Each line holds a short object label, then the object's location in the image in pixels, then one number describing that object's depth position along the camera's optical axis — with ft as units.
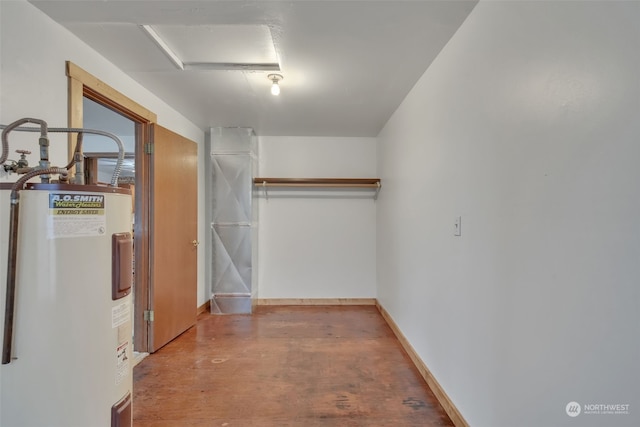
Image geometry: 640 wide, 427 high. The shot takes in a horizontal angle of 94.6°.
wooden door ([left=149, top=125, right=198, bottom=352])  8.97
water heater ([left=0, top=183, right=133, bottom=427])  3.19
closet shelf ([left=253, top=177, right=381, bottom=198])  12.99
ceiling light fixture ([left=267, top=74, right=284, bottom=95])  7.66
